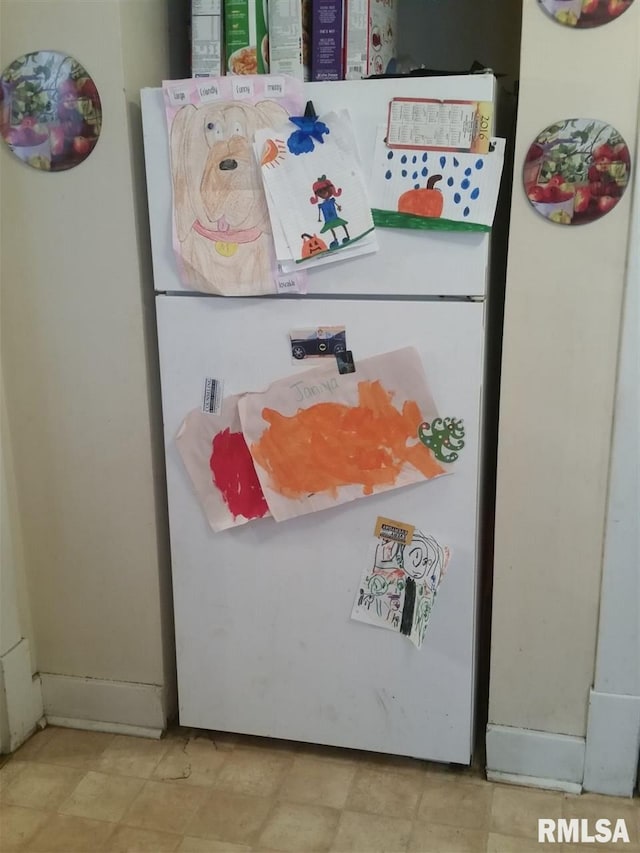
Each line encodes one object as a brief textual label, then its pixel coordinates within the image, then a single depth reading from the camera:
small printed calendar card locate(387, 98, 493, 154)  1.49
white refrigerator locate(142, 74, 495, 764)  1.57
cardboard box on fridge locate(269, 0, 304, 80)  1.63
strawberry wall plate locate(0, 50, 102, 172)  1.65
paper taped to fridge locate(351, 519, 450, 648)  1.70
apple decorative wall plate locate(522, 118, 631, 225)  1.47
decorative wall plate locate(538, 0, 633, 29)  1.42
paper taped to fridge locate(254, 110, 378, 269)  1.55
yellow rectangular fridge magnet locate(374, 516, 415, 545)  1.69
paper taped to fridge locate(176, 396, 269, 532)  1.73
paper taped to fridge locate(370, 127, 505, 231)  1.51
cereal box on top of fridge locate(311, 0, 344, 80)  1.64
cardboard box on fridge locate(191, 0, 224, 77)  1.65
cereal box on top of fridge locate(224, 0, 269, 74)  1.63
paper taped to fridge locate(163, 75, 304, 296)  1.56
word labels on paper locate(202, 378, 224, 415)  1.71
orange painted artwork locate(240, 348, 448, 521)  1.63
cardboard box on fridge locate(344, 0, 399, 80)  1.63
